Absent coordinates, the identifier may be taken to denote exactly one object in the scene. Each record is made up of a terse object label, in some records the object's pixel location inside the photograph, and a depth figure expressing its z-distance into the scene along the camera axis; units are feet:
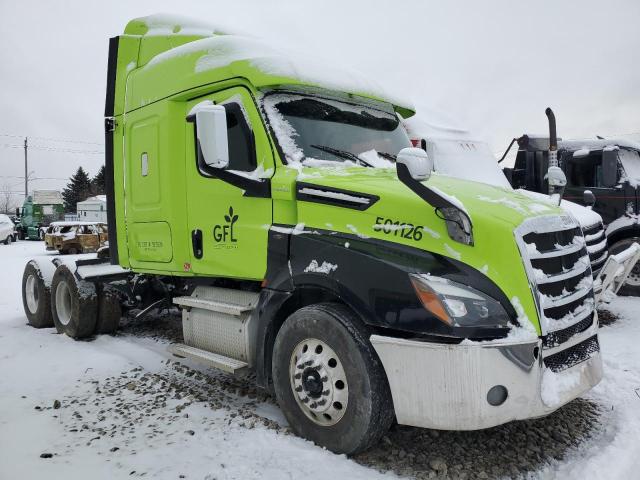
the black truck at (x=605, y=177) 29.48
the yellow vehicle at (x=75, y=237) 75.66
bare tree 346.27
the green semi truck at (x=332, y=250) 9.60
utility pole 188.23
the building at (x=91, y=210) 126.21
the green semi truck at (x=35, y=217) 120.57
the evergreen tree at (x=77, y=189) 241.76
